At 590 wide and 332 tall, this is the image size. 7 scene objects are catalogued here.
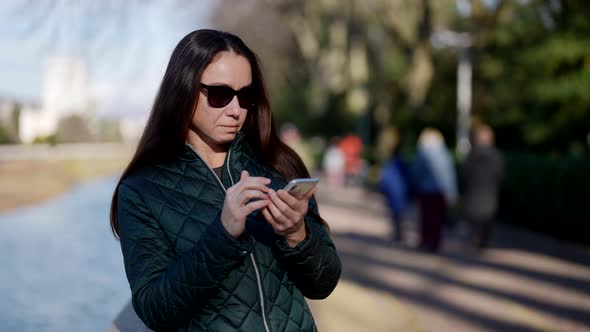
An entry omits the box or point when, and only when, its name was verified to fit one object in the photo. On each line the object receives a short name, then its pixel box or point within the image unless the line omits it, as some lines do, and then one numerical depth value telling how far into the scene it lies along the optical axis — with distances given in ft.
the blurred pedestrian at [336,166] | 87.71
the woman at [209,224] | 6.09
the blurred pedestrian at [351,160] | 91.81
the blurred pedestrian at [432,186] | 37.29
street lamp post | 87.53
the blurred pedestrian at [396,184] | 40.83
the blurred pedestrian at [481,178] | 38.19
